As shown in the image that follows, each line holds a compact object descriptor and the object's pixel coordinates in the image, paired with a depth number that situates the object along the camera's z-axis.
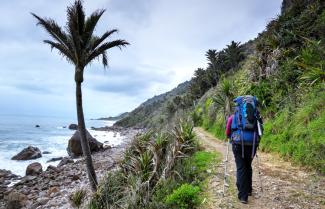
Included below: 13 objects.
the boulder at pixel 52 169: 24.70
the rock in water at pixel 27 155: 33.59
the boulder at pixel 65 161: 28.92
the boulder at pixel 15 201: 14.97
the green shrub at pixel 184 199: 6.22
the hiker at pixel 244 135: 5.43
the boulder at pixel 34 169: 24.48
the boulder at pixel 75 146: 34.84
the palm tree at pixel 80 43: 10.47
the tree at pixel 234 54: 43.28
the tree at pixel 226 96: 17.38
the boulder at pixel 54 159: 32.88
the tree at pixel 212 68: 46.77
